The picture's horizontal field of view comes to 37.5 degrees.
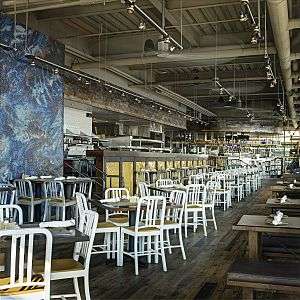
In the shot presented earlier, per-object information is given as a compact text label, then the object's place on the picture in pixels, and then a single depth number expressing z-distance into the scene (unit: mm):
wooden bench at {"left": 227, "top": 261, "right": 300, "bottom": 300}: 3158
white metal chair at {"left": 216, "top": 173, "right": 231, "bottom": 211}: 10762
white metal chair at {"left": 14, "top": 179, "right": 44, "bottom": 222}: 8055
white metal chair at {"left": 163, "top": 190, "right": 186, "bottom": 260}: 5629
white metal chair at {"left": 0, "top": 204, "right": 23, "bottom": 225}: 4242
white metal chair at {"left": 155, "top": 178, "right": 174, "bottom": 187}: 9264
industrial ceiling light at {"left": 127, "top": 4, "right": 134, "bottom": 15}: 5375
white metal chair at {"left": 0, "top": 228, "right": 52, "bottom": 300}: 2871
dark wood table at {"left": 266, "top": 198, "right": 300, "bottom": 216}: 5836
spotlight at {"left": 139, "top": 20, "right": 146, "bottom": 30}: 6367
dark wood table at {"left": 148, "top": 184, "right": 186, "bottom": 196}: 7316
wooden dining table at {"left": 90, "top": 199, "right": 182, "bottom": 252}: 5311
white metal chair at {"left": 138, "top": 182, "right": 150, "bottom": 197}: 7363
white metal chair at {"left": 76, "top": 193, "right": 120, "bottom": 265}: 5160
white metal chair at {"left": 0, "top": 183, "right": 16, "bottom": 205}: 7584
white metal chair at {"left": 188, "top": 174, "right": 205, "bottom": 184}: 11411
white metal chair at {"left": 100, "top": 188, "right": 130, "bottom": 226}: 5859
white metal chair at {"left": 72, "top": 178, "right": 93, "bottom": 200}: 8712
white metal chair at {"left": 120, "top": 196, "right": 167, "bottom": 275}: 5117
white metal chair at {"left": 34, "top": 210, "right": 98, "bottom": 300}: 3422
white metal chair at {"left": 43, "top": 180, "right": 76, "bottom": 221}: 8014
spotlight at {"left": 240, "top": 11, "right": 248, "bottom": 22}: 5742
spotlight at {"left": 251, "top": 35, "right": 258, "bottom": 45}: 6451
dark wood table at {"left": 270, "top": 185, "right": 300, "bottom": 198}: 7992
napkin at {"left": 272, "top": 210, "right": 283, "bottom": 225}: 3922
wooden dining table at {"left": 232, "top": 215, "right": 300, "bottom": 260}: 3779
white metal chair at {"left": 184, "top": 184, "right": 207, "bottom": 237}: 7375
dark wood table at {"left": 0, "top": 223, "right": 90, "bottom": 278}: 3076
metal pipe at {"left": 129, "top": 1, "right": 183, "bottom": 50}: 5592
